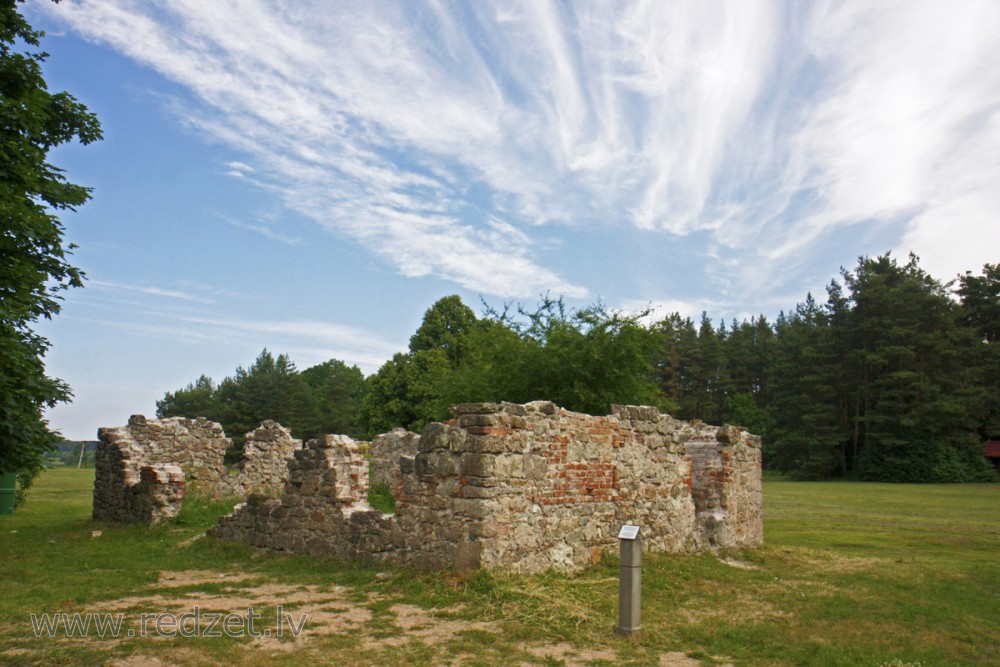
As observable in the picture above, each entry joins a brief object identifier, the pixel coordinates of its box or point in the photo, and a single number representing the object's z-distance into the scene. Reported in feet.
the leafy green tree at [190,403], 217.29
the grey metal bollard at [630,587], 23.66
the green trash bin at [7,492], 62.75
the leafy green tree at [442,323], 153.48
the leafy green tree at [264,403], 190.04
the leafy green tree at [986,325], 162.30
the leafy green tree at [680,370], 220.62
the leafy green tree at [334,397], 208.13
